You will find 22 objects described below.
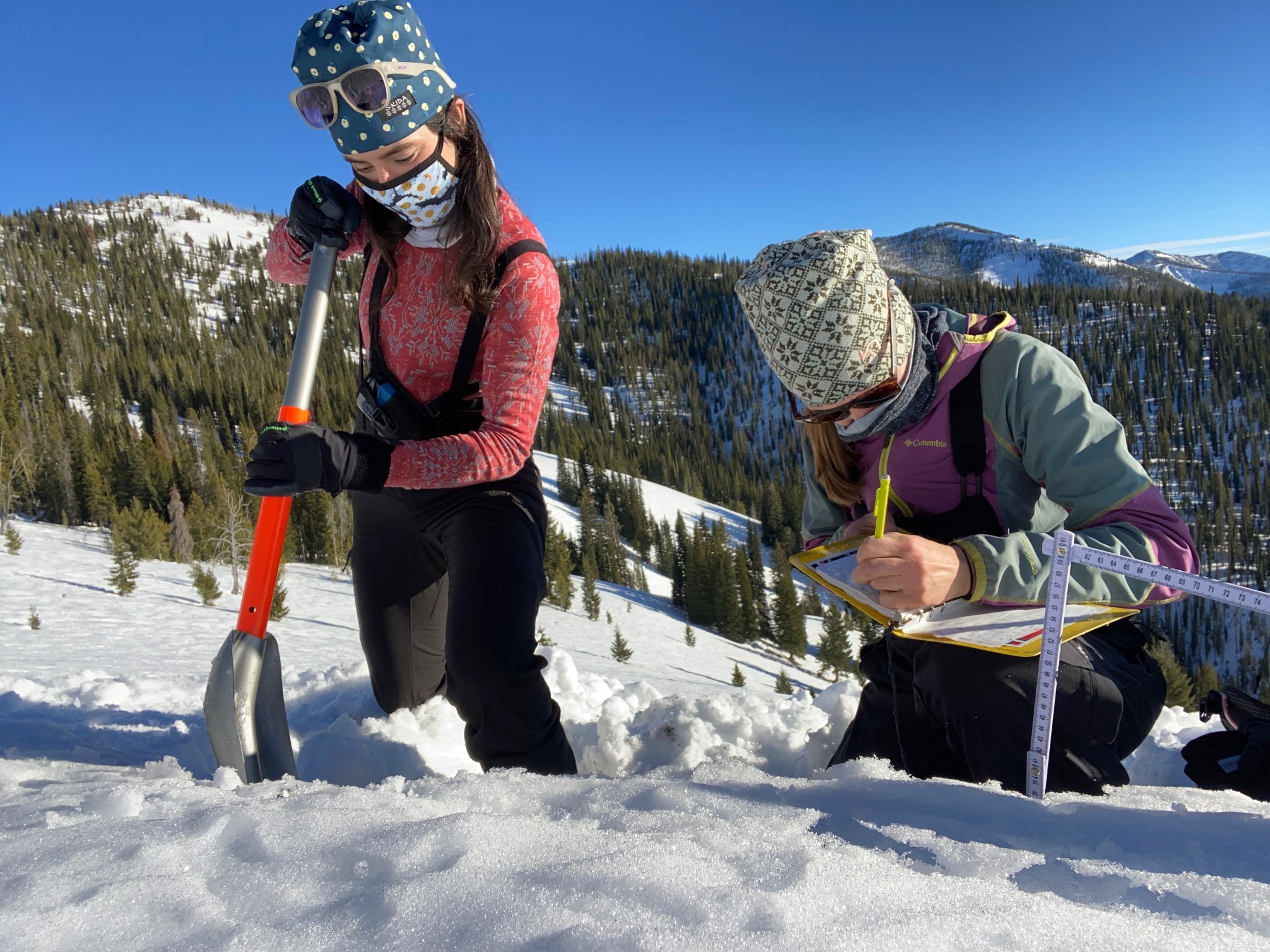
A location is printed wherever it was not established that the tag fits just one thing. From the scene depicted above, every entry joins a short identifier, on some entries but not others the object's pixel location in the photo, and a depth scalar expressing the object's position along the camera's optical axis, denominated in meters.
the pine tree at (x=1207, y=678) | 58.66
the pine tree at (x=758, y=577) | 51.94
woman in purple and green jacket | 2.04
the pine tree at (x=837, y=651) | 42.22
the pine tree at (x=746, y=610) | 49.34
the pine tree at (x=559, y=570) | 37.97
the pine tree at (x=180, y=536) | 31.40
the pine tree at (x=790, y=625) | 46.97
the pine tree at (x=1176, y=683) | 42.69
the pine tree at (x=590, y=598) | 39.72
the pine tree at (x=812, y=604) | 60.84
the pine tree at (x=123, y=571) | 13.38
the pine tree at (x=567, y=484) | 72.50
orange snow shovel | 2.54
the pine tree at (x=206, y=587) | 14.62
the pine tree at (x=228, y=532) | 28.52
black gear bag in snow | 2.52
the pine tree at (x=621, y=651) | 23.22
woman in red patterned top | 2.68
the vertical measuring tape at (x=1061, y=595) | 1.60
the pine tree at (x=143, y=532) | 24.00
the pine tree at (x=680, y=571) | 54.59
